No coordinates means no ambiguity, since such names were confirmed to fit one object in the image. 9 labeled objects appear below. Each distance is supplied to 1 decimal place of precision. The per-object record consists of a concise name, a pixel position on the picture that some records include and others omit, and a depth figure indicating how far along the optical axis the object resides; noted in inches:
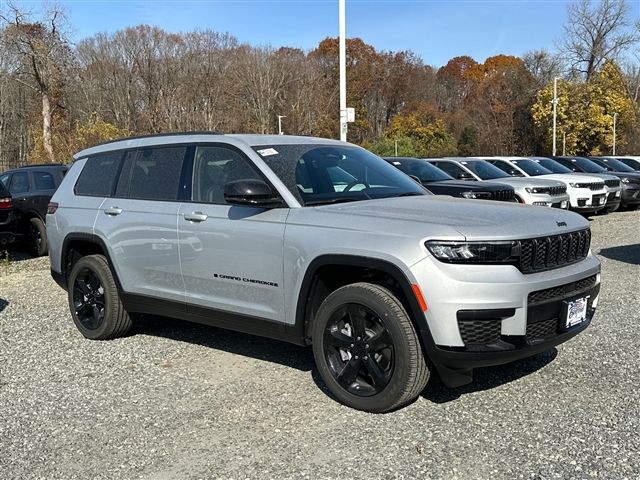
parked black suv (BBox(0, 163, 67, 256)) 456.8
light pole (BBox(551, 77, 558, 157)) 1732.9
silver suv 148.0
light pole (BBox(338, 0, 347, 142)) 635.5
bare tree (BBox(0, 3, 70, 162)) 1210.0
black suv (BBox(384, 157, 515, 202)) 436.1
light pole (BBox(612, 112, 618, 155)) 1798.0
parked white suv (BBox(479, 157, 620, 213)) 577.6
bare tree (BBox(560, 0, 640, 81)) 2151.8
